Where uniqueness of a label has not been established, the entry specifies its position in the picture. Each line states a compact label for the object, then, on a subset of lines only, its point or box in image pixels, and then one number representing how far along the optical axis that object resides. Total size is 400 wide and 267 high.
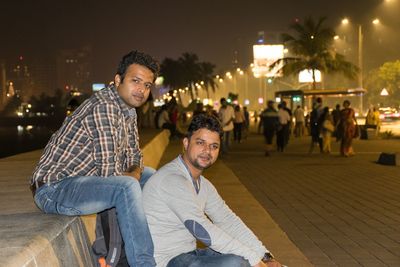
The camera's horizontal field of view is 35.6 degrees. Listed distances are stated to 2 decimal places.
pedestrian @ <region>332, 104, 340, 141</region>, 22.85
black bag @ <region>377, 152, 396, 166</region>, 16.00
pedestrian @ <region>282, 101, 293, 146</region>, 22.69
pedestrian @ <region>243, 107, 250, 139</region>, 31.73
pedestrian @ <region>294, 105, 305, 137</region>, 31.73
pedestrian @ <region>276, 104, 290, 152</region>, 21.45
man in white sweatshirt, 3.66
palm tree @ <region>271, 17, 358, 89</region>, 42.47
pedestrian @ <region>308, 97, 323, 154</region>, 20.70
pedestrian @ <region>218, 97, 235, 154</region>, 20.17
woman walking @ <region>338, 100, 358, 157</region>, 18.83
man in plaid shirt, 3.69
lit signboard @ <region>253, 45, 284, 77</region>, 77.16
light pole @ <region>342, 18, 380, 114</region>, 43.76
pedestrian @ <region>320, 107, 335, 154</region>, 19.81
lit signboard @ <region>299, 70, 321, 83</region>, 60.10
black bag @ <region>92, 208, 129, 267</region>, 3.98
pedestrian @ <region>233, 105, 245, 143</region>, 26.14
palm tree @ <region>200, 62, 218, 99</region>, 98.78
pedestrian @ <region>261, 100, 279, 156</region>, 19.95
